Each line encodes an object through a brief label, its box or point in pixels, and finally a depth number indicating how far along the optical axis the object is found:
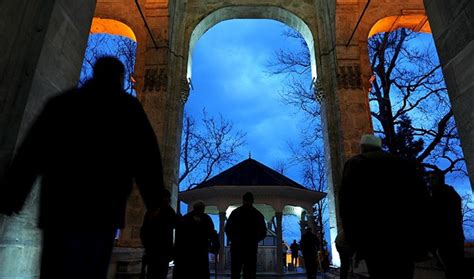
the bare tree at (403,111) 13.97
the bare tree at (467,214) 14.86
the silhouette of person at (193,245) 5.15
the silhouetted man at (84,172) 1.39
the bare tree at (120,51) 18.44
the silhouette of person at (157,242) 5.12
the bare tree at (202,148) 26.02
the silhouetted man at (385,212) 2.40
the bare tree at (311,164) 18.95
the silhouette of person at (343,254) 5.88
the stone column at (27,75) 2.62
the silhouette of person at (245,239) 5.53
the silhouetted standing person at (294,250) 20.45
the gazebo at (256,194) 13.67
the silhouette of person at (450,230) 3.87
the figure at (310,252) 8.52
